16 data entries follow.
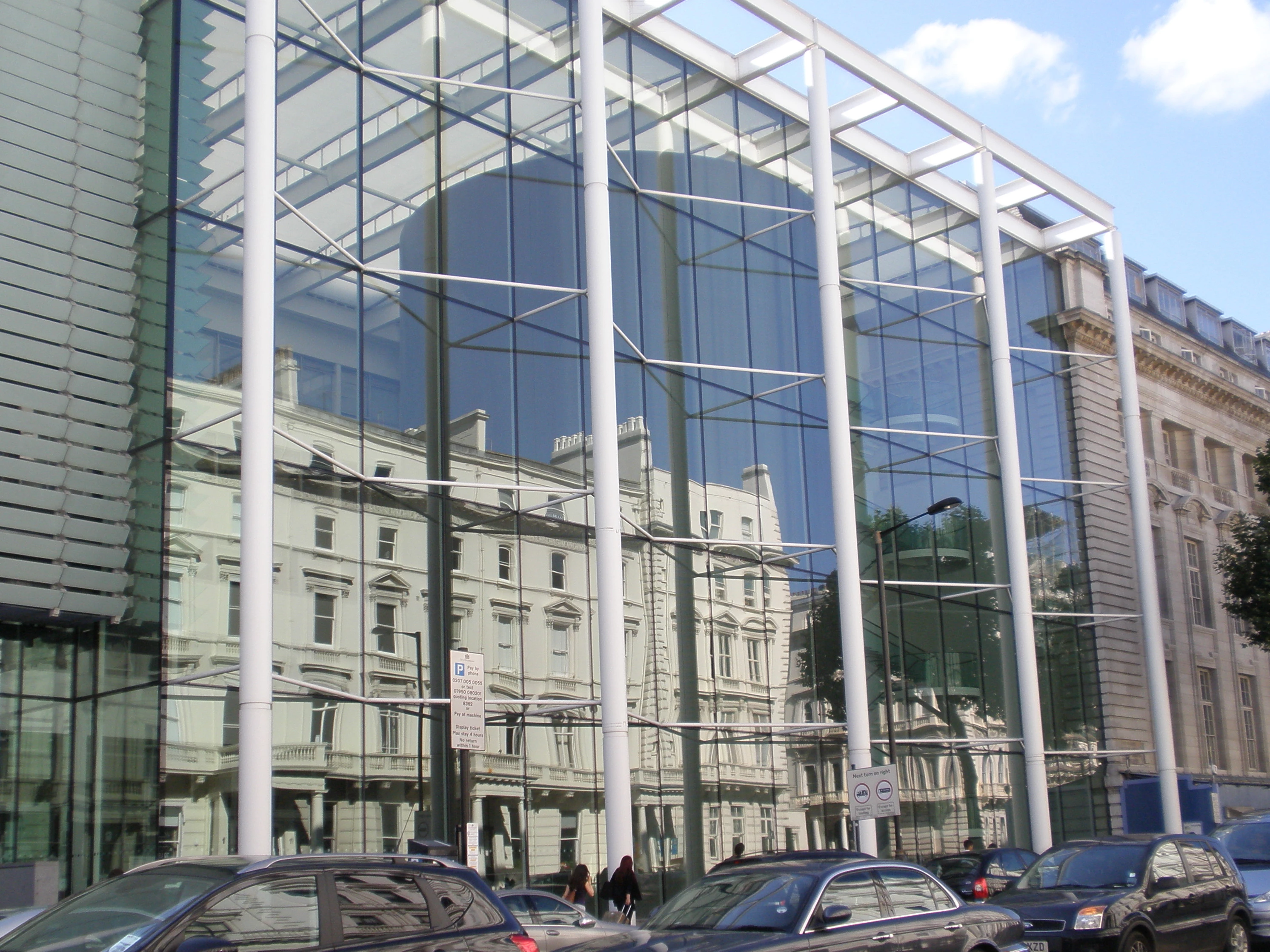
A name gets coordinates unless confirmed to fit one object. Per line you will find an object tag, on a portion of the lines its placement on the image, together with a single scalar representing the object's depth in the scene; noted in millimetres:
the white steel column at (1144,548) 35062
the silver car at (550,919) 15789
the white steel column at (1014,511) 31547
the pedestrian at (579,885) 20312
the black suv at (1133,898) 13695
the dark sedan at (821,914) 10180
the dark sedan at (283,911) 7074
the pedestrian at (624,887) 20062
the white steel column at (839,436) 26688
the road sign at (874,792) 21141
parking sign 13547
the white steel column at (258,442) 17812
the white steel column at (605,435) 21547
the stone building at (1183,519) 38812
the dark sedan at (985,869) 23953
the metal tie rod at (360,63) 23081
